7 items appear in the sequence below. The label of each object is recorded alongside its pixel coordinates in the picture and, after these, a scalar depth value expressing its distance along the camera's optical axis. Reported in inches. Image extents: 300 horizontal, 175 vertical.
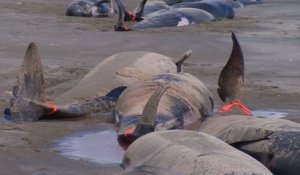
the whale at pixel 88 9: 1434.5
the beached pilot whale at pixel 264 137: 442.6
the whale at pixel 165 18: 1240.8
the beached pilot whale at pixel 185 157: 395.2
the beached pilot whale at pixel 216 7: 1462.8
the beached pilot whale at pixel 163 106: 497.0
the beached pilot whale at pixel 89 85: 594.5
